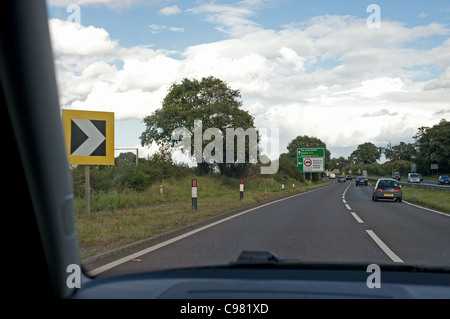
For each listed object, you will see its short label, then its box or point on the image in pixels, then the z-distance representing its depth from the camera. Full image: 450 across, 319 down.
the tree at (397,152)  169.99
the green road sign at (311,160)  51.31
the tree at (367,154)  188.62
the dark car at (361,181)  62.66
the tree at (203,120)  38.19
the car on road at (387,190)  24.08
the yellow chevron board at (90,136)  10.44
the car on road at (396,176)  87.47
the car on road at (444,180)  60.36
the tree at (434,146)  91.38
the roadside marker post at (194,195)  15.63
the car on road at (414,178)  65.44
